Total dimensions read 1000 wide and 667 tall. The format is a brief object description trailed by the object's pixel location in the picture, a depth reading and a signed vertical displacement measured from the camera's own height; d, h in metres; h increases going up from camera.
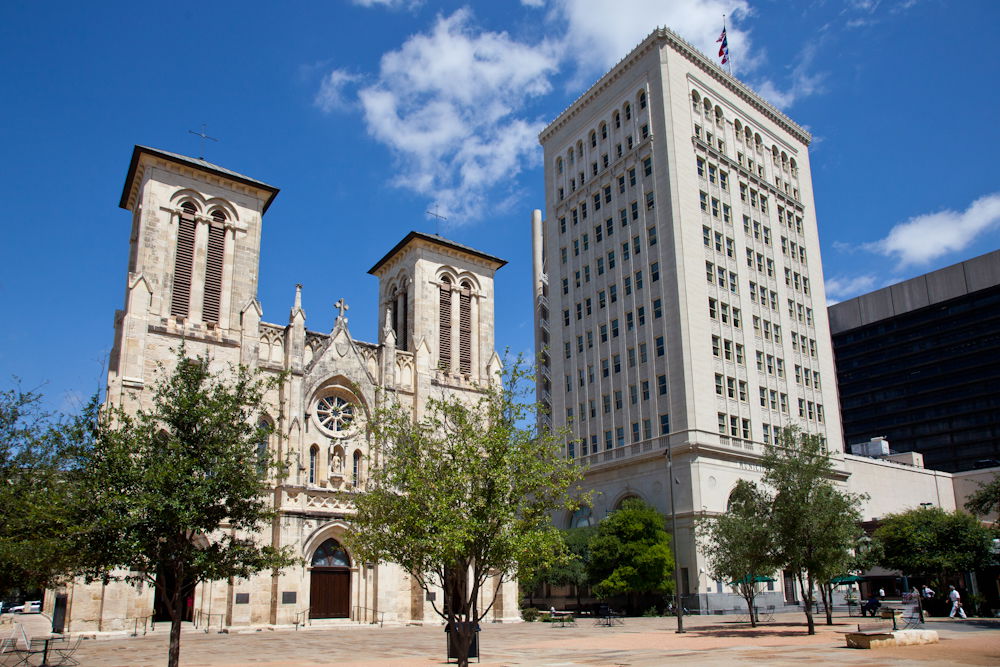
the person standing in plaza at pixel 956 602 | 37.81 -3.32
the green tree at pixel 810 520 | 29.03 +0.53
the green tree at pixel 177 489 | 16.39 +1.16
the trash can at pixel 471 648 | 18.89 -2.65
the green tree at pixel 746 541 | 30.47 -0.22
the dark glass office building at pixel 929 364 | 106.81 +24.10
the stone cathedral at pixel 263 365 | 37.41 +9.39
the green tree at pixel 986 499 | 34.22 +1.42
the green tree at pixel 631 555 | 46.62 -1.06
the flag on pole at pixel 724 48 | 66.06 +40.57
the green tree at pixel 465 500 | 15.27 +0.80
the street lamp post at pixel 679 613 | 32.14 -3.12
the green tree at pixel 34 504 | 17.55 +0.96
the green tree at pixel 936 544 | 42.03 -0.62
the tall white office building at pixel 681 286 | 55.12 +19.61
